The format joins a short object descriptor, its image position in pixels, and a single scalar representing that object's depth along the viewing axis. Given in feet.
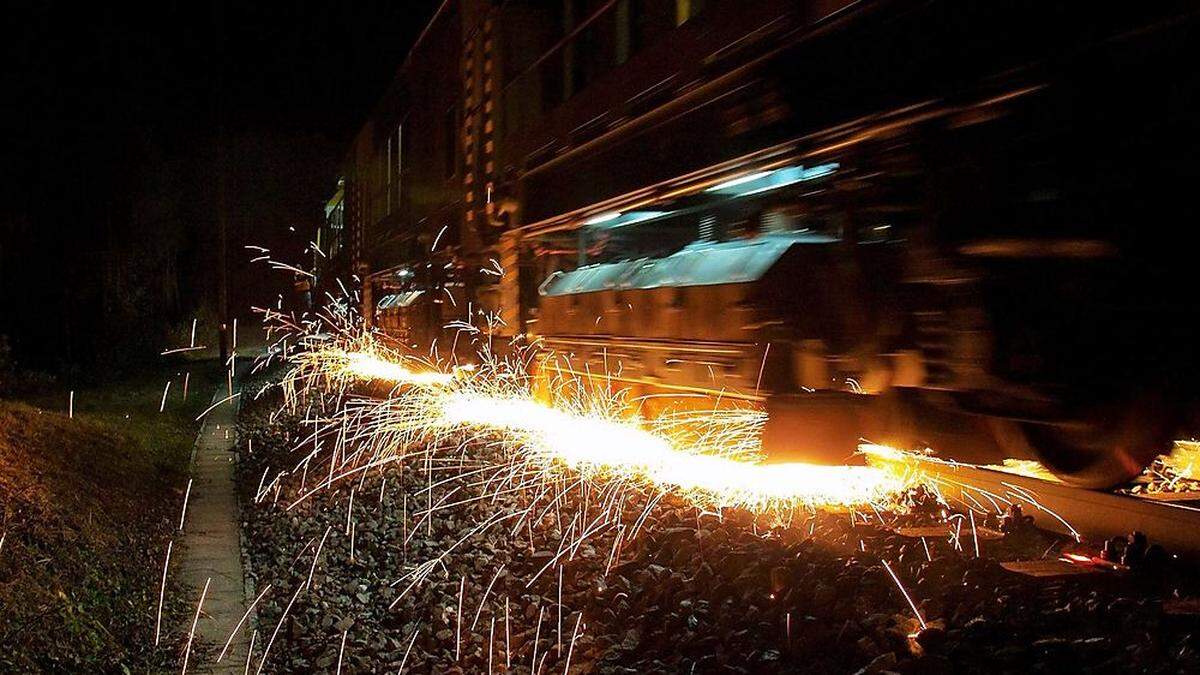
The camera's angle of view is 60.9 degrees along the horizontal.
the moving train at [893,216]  9.07
